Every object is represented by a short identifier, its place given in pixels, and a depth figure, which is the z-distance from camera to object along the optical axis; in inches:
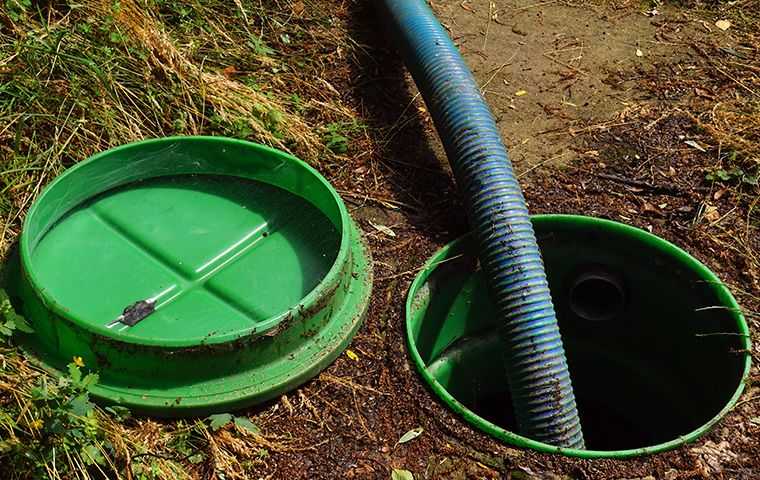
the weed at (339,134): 151.0
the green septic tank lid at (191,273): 107.4
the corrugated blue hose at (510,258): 118.8
